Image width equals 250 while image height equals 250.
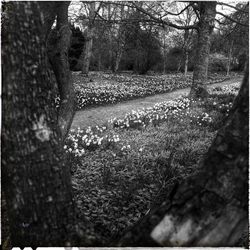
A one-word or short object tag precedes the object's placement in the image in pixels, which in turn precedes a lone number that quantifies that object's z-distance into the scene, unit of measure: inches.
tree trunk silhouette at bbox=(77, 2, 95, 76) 697.6
